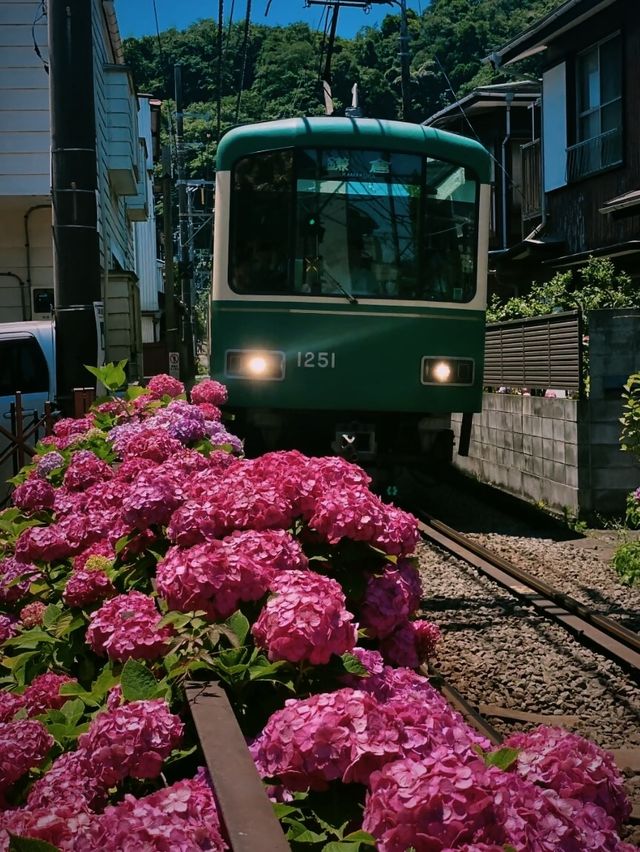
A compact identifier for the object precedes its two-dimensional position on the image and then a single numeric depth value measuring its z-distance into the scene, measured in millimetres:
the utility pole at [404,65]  19297
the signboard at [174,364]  24609
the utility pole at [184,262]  31097
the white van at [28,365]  10555
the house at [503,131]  23766
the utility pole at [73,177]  5934
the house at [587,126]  15312
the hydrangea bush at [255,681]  1528
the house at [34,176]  14477
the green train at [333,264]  9312
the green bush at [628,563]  7168
